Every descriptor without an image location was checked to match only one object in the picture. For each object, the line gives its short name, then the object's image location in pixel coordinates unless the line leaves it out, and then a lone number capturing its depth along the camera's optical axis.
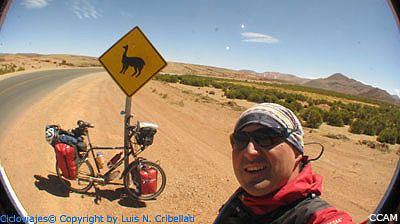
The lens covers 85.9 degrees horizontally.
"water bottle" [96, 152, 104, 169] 3.47
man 1.04
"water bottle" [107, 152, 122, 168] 3.51
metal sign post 3.41
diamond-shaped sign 3.21
